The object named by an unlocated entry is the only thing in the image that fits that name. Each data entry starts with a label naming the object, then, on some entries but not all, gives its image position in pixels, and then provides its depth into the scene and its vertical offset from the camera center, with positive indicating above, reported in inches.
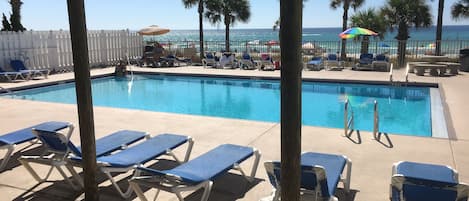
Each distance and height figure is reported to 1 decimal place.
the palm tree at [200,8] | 801.6 +77.3
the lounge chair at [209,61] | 704.4 -22.2
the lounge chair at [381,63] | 601.3 -25.3
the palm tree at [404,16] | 649.6 +45.6
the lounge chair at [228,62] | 689.0 -23.8
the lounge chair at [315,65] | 627.2 -27.9
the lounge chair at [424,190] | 117.3 -41.8
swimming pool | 382.3 -59.7
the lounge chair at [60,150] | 171.3 -44.9
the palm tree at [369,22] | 703.7 +40.7
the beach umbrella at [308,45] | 900.0 +3.4
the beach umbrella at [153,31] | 749.9 +32.8
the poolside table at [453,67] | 541.6 -30.0
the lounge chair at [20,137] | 199.9 -43.7
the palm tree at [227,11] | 802.2 +71.4
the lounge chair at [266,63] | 659.4 -25.2
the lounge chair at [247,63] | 676.1 -25.4
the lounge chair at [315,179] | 133.8 -46.6
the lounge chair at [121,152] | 165.6 -45.1
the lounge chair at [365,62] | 615.8 -24.1
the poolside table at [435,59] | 597.3 -20.5
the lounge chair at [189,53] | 820.6 -9.4
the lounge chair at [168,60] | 727.1 -21.1
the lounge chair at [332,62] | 636.7 -24.3
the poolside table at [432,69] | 535.8 -31.2
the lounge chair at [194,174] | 145.3 -46.4
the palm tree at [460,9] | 625.3 +53.0
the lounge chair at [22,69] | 566.6 -25.3
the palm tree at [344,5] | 756.6 +75.1
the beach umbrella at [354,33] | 596.7 +18.6
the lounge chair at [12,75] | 541.6 -32.5
